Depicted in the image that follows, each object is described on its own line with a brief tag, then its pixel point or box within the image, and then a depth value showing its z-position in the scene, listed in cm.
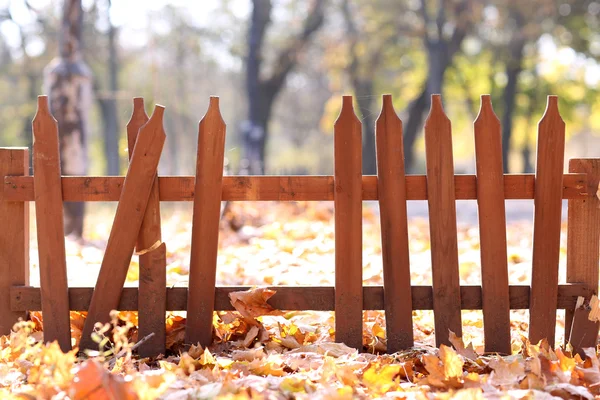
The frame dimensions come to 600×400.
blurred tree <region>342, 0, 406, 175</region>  2456
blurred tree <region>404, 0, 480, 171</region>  1981
